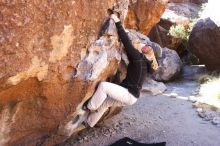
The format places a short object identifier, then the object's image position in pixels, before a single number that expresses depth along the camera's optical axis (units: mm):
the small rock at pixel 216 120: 8729
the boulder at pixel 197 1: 23250
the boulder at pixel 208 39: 13492
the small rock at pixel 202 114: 9133
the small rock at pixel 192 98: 10439
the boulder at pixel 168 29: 18362
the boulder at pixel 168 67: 14008
